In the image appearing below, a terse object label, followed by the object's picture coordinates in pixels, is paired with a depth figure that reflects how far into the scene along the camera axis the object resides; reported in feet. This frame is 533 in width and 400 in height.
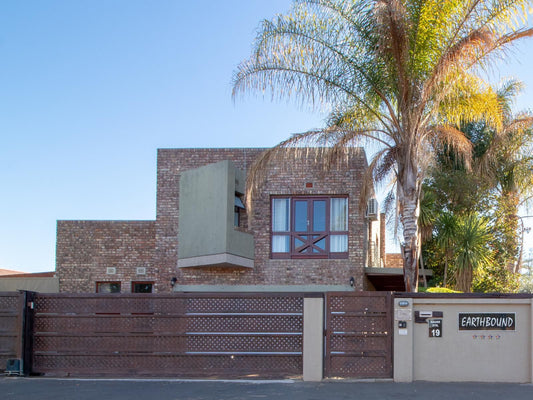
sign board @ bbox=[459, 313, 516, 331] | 37.73
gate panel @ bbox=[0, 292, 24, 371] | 39.55
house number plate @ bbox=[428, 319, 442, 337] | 37.78
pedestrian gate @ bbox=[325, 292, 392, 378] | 37.78
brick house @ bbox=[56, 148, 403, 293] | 62.34
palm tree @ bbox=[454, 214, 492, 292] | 69.92
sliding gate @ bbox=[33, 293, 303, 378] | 38.70
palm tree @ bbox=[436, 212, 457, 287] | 72.49
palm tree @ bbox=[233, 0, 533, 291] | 45.34
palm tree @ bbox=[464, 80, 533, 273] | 75.25
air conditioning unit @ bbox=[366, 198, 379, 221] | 67.05
